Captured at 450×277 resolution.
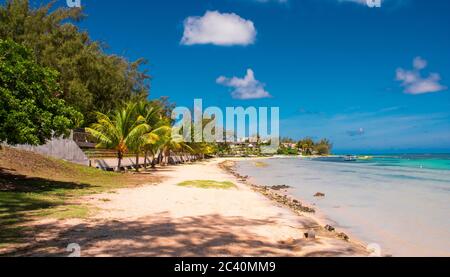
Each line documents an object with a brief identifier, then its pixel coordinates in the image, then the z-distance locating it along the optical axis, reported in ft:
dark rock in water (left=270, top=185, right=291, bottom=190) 79.26
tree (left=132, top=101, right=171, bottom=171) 103.19
